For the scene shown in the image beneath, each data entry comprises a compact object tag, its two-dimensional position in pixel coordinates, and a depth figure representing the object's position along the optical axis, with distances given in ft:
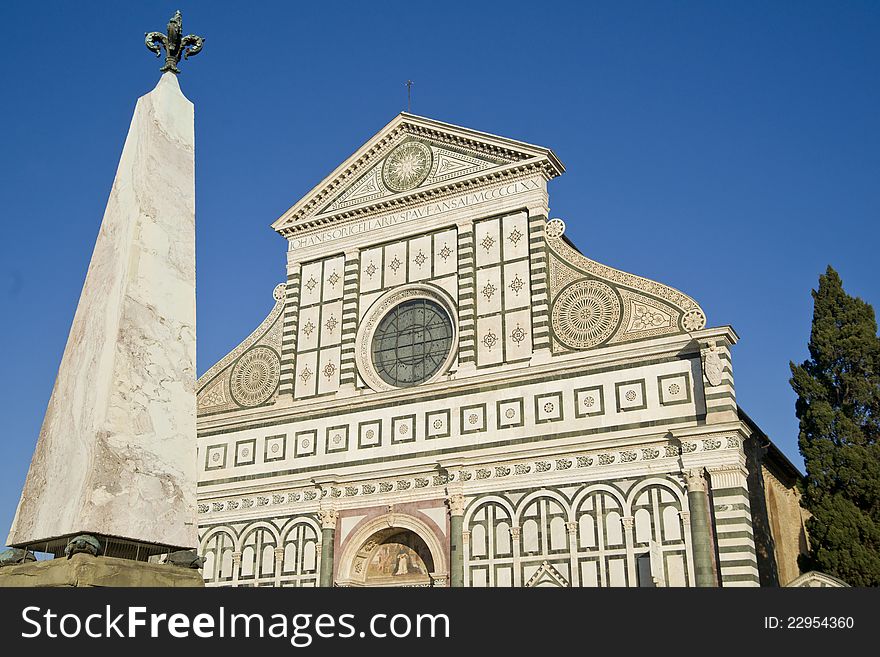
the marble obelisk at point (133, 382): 28.45
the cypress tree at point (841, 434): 60.95
